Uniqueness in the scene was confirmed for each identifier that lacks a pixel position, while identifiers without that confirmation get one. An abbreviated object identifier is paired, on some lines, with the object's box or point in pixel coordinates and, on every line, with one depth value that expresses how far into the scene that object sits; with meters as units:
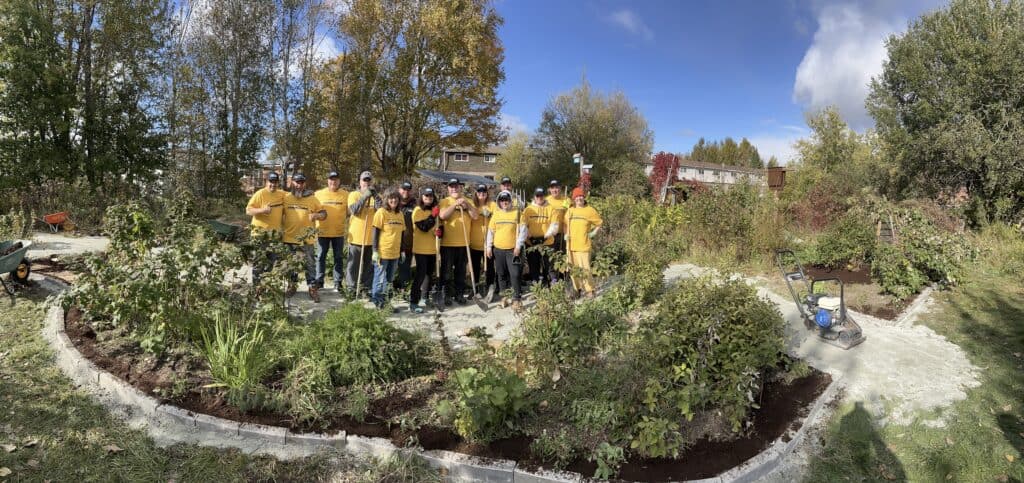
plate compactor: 5.10
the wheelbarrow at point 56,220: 11.95
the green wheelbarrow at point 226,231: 10.48
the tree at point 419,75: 22.44
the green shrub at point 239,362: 3.59
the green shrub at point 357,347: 3.77
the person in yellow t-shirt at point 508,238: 6.68
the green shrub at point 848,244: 8.23
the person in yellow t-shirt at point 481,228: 7.00
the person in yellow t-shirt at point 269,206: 6.33
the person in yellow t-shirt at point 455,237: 6.57
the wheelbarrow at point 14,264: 5.98
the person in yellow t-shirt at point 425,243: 6.31
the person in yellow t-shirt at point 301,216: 6.55
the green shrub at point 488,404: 3.07
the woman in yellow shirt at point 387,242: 6.12
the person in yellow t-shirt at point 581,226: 6.73
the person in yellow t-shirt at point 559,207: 7.22
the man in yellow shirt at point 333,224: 6.79
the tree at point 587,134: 34.06
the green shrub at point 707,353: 3.19
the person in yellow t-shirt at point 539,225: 7.05
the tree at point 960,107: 11.80
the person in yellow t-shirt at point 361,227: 6.46
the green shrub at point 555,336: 3.76
